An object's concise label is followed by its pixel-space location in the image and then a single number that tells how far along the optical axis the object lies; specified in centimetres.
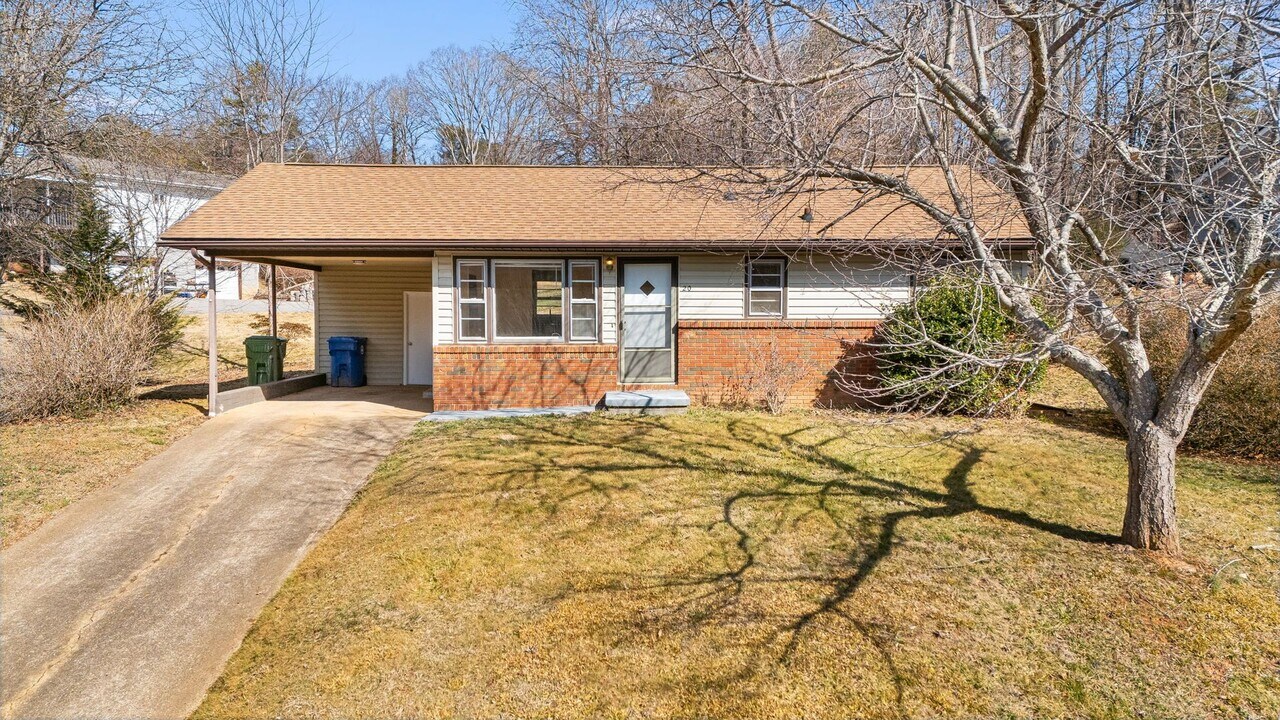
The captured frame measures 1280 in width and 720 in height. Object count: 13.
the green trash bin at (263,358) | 1246
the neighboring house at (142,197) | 1335
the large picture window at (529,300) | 1092
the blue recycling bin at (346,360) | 1344
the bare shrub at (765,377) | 1077
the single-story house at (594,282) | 1071
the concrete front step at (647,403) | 1028
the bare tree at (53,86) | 1086
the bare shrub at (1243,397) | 803
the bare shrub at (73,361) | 966
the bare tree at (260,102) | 2483
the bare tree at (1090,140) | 422
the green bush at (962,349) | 953
